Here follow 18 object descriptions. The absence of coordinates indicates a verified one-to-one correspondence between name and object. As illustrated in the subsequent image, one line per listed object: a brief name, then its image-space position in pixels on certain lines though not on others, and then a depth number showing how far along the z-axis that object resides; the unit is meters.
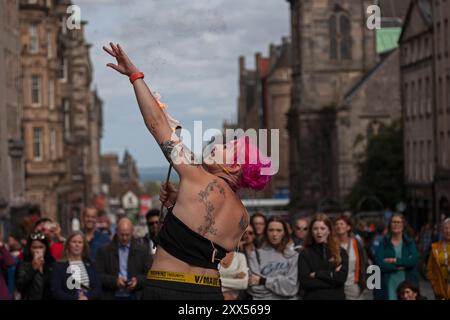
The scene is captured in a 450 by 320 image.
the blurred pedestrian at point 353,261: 15.91
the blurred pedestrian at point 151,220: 16.30
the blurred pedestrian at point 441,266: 14.95
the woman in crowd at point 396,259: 17.03
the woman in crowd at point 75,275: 15.39
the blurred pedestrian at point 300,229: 18.41
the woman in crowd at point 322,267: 15.22
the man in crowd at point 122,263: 15.91
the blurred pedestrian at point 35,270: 16.03
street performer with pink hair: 8.55
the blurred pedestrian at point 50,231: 17.42
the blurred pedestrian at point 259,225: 16.98
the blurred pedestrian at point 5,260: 17.39
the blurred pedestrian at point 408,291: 14.91
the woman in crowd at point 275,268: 15.40
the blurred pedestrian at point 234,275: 14.99
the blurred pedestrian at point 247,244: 16.02
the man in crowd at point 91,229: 18.12
